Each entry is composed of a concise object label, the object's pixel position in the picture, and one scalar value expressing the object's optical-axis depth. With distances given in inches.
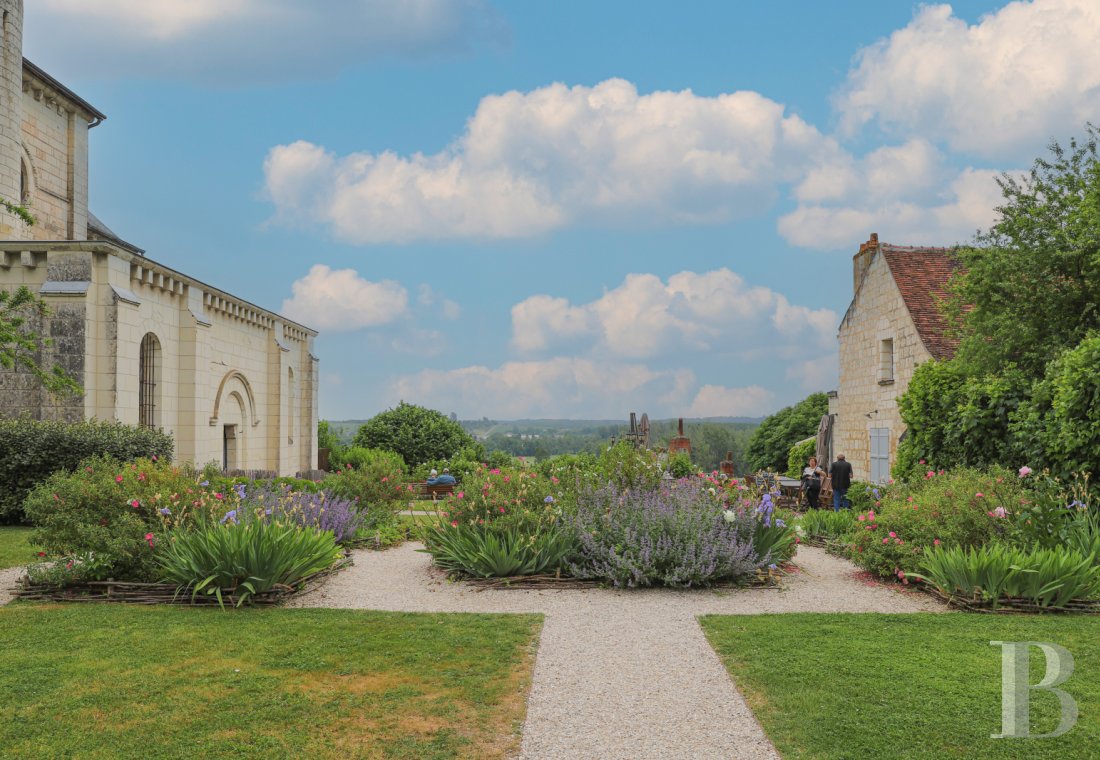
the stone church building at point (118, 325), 661.3
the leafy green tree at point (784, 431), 1695.4
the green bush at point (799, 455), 1267.2
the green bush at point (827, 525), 492.7
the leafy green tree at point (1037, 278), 671.1
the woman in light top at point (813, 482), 729.0
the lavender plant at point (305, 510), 381.4
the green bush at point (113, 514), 323.0
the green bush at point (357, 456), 1038.4
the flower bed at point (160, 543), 302.2
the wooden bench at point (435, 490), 815.1
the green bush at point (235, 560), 299.0
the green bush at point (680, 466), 896.3
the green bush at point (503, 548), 349.1
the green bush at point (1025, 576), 289.9
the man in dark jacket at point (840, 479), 684.1
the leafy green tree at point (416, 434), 1242.0
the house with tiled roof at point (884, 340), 815.1
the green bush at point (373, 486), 571.8
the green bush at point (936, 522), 346.0
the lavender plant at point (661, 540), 335.6
